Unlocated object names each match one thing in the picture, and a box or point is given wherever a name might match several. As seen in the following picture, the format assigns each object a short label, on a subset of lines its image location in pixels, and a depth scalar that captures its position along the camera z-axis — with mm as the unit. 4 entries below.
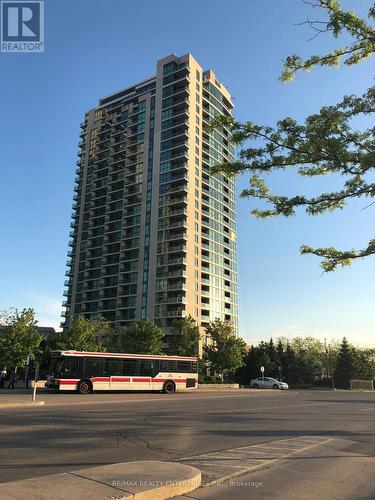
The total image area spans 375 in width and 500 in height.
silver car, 59281
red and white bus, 32031
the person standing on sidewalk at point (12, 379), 38791
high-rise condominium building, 96312
